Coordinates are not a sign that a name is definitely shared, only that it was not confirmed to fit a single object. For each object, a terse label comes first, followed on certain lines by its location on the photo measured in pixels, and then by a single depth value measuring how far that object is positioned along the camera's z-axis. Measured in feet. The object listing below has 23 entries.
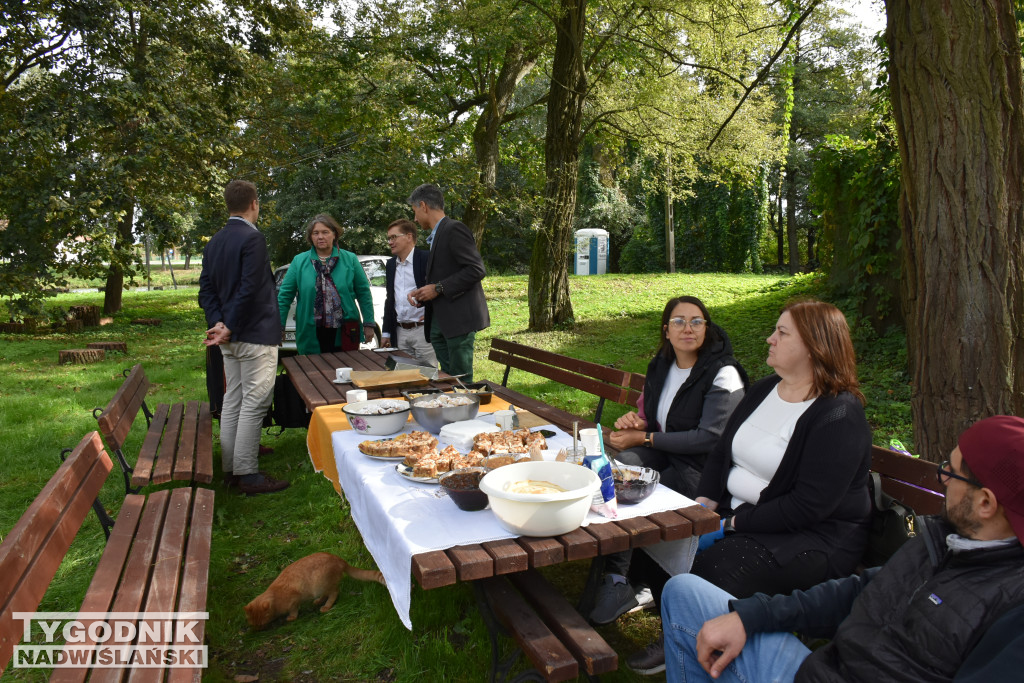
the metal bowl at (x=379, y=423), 10.56
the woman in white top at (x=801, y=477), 8.15
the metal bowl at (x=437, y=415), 10.82
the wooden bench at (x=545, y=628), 6.63
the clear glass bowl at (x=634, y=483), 7.94
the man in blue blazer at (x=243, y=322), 14.98
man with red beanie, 5.20
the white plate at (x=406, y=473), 8.47
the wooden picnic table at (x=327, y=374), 13.76
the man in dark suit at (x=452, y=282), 17.93
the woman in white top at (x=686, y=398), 10.97
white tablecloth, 7.17
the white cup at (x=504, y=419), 10.75
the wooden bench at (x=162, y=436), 13.02
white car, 32.78
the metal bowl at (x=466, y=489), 7.59
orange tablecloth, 11.63
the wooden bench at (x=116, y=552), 6.88
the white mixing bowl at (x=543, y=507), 6.84
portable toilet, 94.07
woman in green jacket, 19.58
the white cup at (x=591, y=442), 8.57
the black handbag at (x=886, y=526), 8.17
